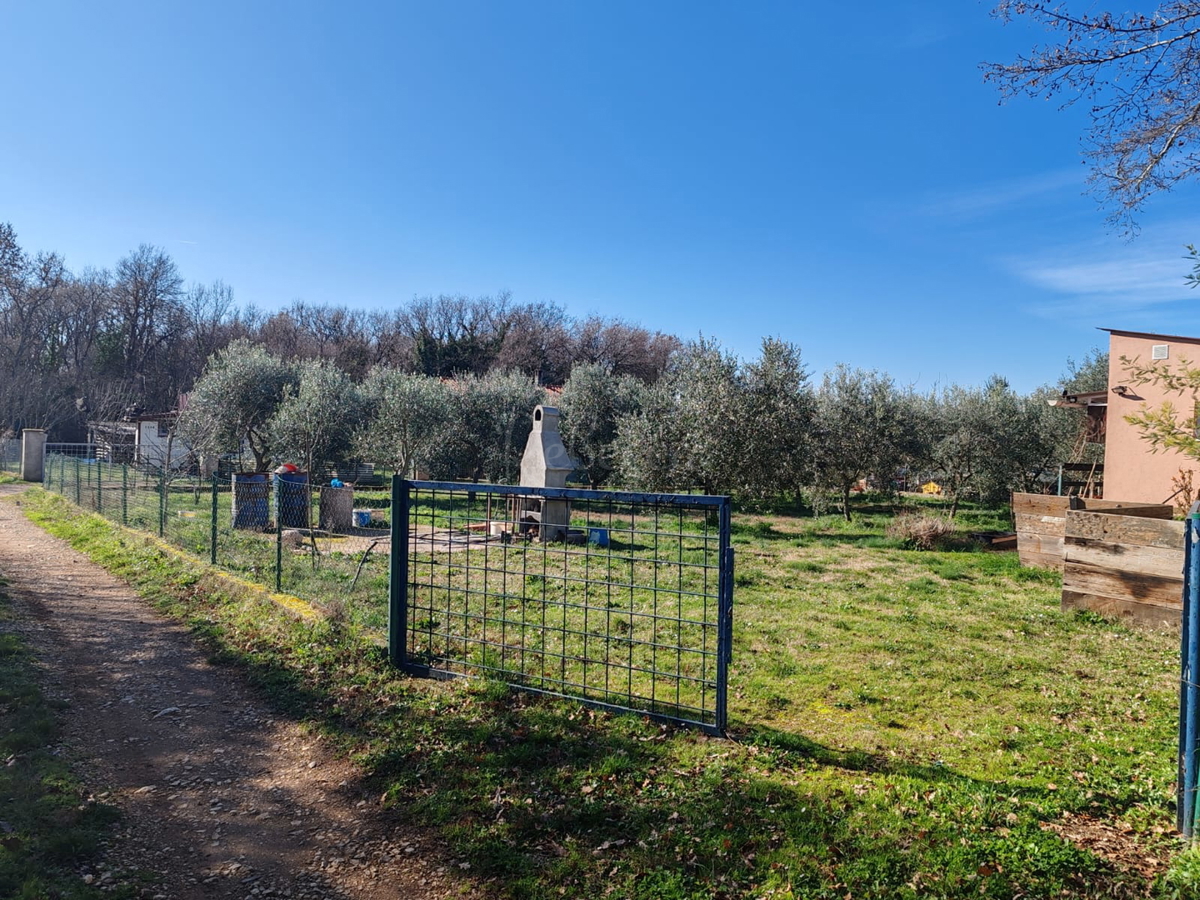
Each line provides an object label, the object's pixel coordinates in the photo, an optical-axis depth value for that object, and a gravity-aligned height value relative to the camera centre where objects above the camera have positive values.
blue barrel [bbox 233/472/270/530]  14.23 -1.04
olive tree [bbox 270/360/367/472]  23.38 +1.09
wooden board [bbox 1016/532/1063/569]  11.79 -1.37
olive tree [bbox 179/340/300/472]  26.31 +1.80
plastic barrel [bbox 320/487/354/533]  14.86 -1.18
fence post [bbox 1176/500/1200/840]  3.31 -0.97
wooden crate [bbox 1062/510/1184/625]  7.65 -1.09
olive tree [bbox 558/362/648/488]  26.81 +1.90
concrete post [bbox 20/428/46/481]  27.47 -0.23
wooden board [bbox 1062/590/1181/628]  7.69 -1.59
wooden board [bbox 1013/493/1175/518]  10.72 -0.56
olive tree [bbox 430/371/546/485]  27.05 +1.08
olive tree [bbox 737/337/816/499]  19.22 +1.21
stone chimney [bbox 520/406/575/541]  14.08 -0.05
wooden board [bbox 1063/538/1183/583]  7.64 -0.98
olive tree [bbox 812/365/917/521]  23.14 +1.28
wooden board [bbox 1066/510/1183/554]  7.55 -0.65
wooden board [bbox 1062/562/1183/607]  7.72 -1.31
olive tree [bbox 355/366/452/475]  23.67 +0.99
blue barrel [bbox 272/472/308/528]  11.97 -0.95
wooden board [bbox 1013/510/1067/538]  11.85 -0.92
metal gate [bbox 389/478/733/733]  4.72 -1.76
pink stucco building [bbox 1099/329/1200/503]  14.85 +0.76
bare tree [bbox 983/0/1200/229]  4.76 +2.78
